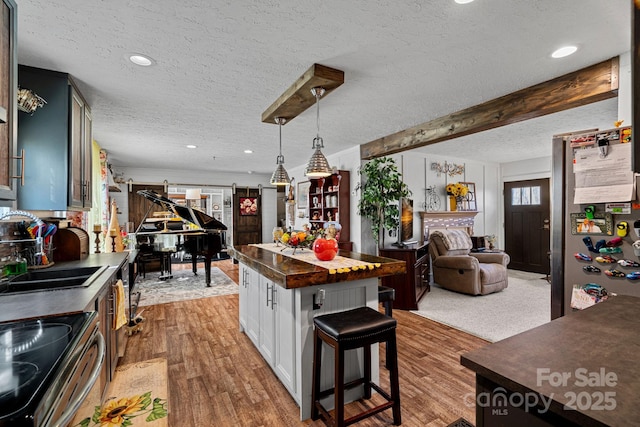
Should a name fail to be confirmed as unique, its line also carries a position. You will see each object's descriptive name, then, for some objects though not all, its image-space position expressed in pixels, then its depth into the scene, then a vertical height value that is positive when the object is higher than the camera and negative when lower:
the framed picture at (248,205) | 8.37 +0.22
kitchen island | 1.90 -0.62
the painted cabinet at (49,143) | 2.21 +0.55
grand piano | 4.72 -0.37
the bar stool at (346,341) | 1.65 -0.75
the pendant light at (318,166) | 2.80 +0.45
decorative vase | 6.00 +0.17
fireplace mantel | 5.63 -0.15
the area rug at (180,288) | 4.61 -1.31
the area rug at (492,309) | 3.33 -1.30
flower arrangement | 5.89 +0.45
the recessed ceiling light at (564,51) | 2.04 +1.14
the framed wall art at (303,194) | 6.66 +0.44
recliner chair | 4.49 -0.86
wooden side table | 3.96 -0.93
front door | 6.10 -0.26
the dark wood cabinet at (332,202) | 5.15 +0.21
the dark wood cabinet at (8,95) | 1.35 +0.57
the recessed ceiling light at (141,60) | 2.13 +1.14
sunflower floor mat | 1.93 -1.35
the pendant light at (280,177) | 3.31 +0.41
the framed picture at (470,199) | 6.16 +0.29
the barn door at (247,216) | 8.32 -0.08
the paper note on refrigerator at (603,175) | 1.66 +0.22
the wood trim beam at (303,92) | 2.30 +1.05
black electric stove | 0.68 -0.44
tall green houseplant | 4.38 +0.26
